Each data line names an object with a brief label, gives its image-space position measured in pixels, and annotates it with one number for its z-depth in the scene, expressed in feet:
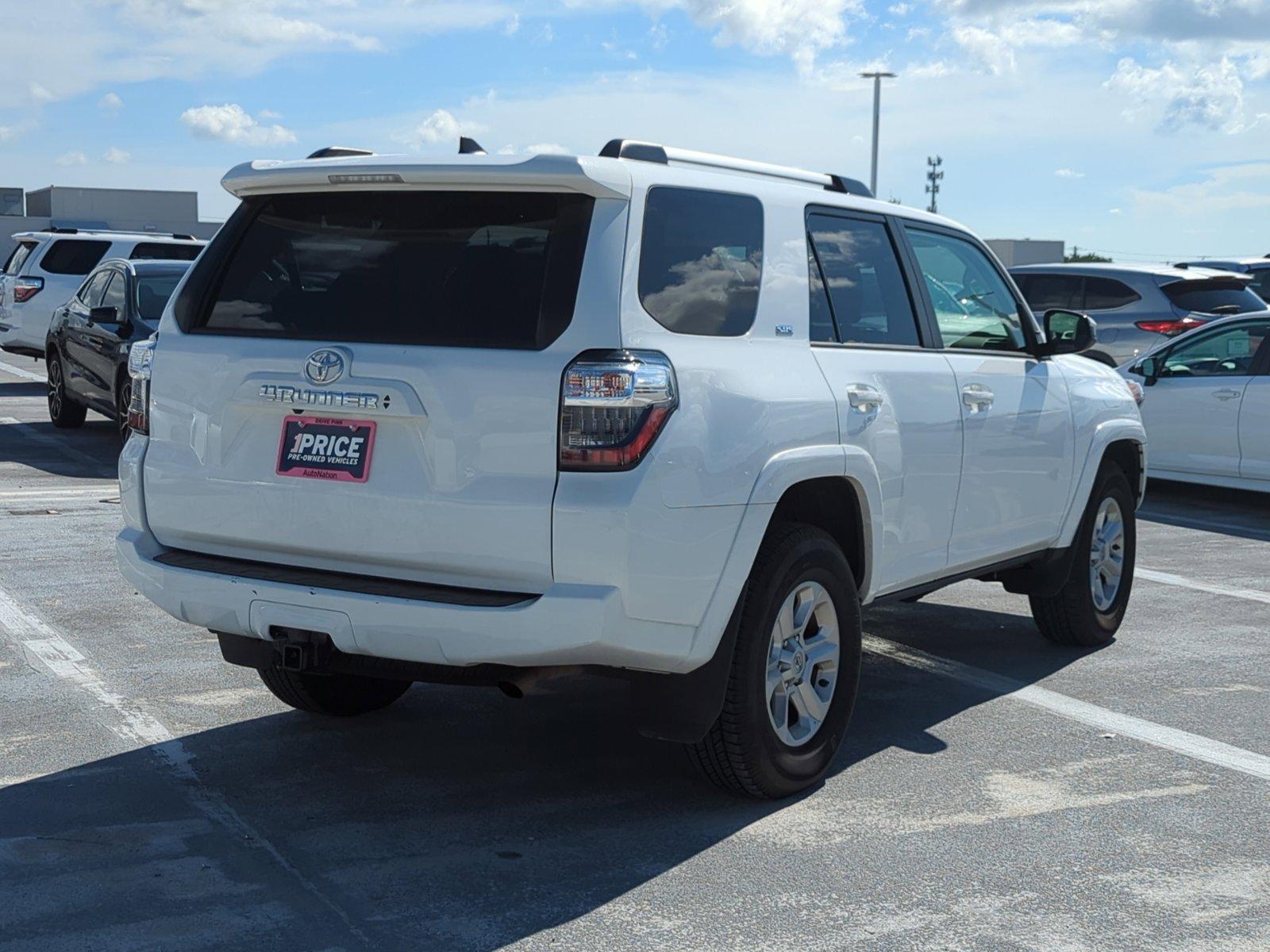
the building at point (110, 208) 207.31
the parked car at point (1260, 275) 72.18
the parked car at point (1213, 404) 40.19
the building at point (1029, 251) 186.09
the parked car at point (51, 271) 68.23
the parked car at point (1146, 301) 56.39
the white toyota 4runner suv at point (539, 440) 14.15
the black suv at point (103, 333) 45.14
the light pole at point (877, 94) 152.60
